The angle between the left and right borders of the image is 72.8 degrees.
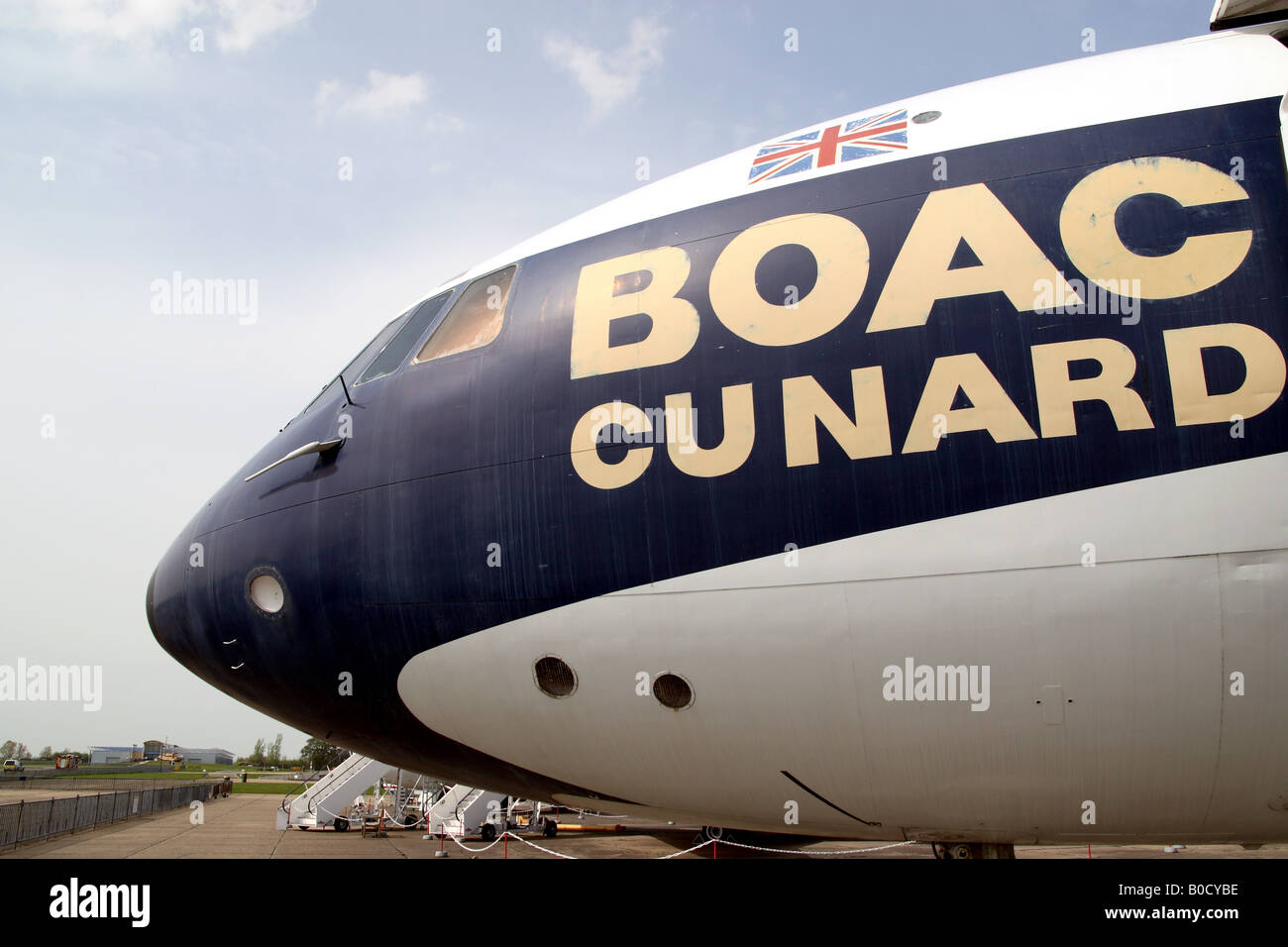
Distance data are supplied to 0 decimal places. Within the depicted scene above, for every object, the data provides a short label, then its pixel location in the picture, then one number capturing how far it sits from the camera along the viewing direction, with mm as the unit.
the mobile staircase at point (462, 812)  24281
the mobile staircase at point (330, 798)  28634
